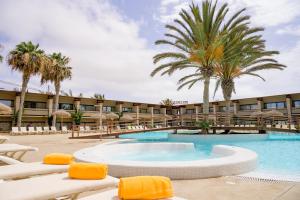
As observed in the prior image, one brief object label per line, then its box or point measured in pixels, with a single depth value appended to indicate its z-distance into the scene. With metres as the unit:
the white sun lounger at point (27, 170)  4.17
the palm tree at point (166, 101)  62.21
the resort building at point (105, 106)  30.75
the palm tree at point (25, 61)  27.15
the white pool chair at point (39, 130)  25.84
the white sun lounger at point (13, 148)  7.01
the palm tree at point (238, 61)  18.70
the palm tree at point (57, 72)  31.09
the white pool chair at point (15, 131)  23.86
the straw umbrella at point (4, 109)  18.92
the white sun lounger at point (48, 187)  2.96
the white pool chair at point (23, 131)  24.43
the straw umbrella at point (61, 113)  28.23
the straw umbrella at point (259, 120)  18.90
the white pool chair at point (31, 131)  25.10
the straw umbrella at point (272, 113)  26.53
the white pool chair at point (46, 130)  26.43
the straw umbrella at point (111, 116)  32.18
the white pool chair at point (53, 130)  27.12
